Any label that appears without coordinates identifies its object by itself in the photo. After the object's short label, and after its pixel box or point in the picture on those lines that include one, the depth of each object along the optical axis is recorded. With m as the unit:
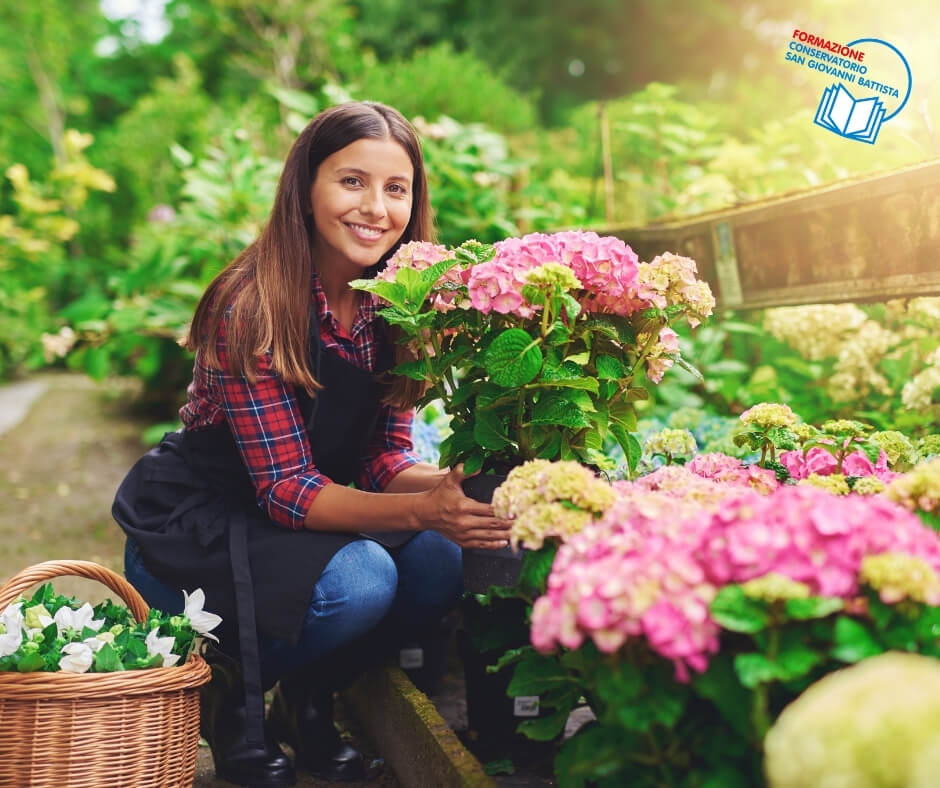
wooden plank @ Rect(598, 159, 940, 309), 2.13
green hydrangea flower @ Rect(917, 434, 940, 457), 1.90
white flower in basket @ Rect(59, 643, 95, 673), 1.64
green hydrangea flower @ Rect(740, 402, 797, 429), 1.80
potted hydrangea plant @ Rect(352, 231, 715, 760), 1.61
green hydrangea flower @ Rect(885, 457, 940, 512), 1.27
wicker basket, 1.61
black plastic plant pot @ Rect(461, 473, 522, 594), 1.75
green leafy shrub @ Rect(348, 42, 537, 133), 5.46
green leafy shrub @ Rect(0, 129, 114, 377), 5.75
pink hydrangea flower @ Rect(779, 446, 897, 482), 1.82
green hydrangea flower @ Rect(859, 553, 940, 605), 1.04
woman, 1.97
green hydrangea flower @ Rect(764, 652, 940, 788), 0.94
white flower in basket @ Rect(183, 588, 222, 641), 1.85
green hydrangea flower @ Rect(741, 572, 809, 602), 1.05
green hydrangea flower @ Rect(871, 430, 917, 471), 1.83
